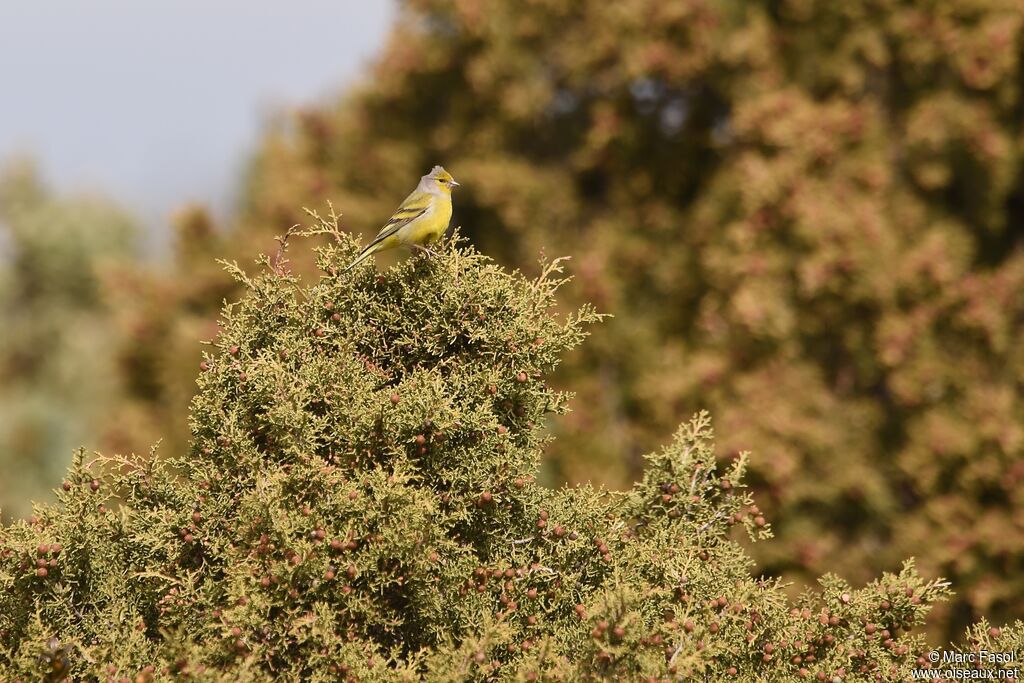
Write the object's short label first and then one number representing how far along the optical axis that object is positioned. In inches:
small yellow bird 502.0
